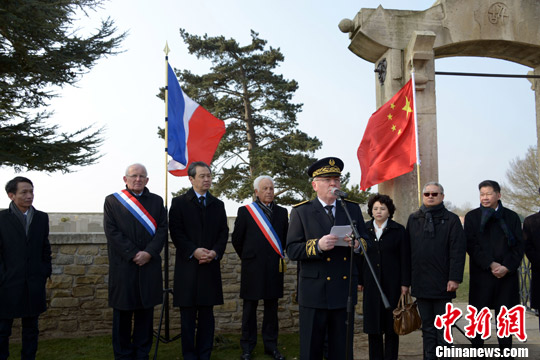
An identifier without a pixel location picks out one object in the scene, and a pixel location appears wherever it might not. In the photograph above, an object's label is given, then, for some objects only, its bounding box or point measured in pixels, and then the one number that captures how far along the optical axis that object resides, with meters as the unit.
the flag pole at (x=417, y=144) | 6.25
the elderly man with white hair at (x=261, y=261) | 5.06
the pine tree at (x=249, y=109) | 20.20
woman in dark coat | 4.48
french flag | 5.91
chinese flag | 6.53
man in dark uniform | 3.45
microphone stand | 3.05
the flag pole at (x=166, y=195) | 5.20
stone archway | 6.78
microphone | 3.21
